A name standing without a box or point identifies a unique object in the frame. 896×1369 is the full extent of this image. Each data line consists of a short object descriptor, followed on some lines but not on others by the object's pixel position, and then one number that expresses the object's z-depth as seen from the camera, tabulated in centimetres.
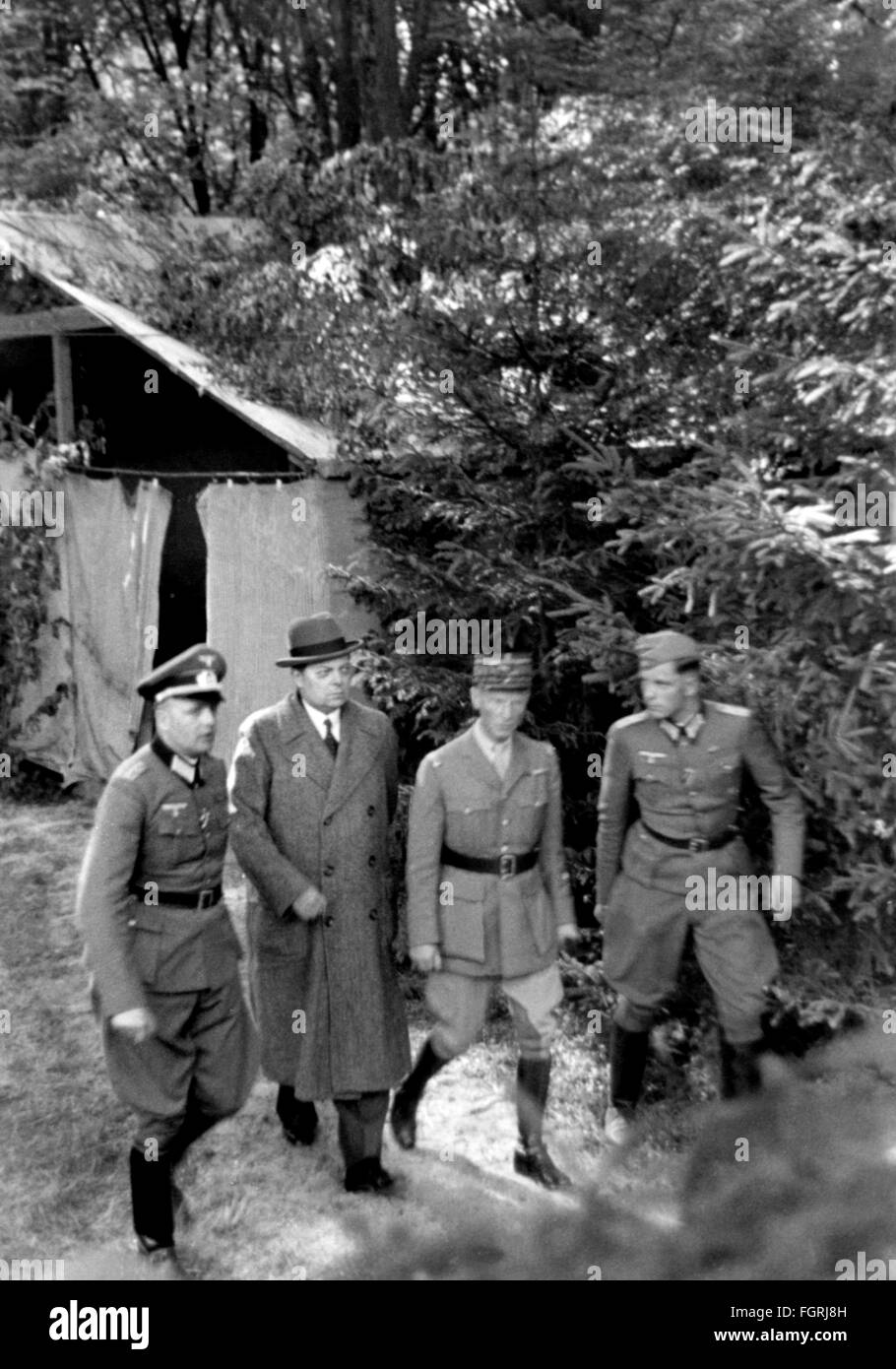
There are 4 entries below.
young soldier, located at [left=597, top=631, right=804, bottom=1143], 474
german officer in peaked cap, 412
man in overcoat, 469
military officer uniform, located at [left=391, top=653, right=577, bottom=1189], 476
